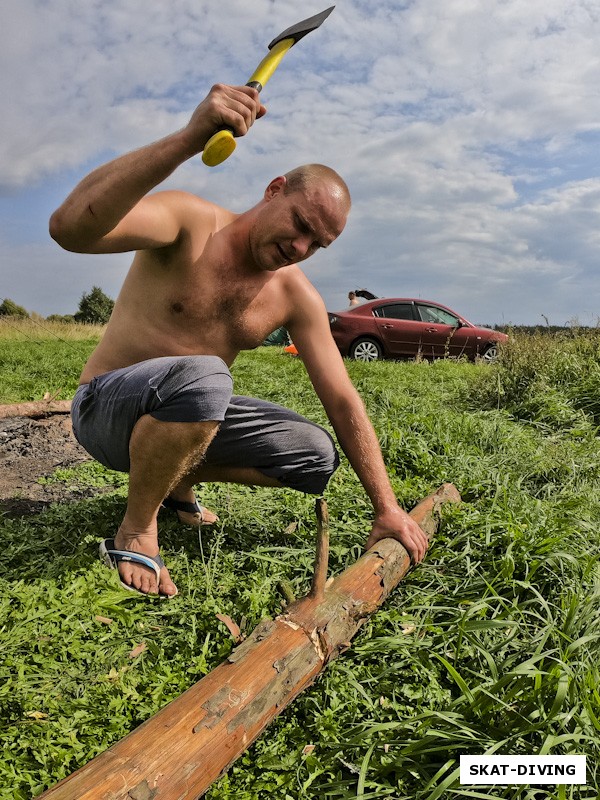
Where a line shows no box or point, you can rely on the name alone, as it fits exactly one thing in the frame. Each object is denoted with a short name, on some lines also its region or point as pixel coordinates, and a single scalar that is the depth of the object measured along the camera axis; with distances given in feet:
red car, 42.91
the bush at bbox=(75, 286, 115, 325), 133.49
